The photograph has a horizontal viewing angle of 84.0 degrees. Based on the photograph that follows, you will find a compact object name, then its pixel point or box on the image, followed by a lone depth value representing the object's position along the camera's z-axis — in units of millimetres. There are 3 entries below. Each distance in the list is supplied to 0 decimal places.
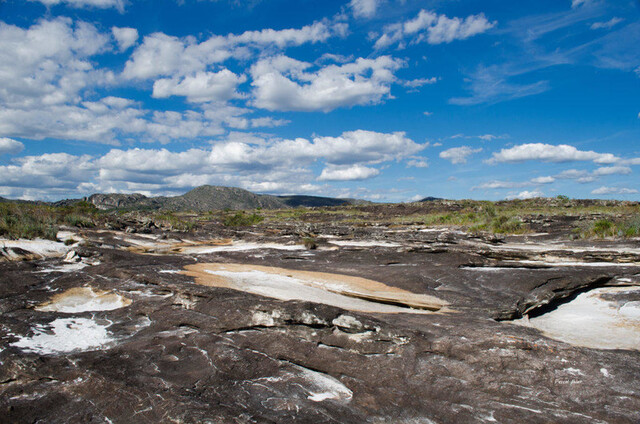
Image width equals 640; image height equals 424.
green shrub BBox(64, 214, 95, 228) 24733
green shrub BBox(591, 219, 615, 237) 18548
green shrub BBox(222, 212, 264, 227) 46756
